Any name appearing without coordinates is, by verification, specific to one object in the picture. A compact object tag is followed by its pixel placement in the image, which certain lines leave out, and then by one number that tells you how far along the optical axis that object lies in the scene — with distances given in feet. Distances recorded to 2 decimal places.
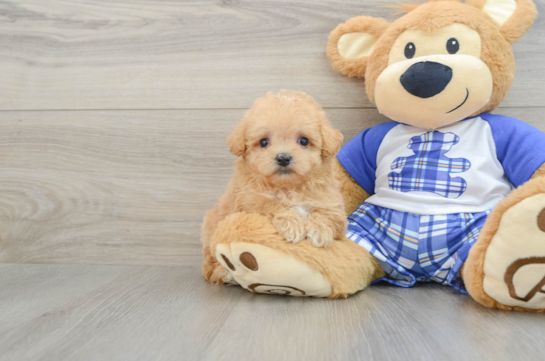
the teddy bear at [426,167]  2.33
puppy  2.35
